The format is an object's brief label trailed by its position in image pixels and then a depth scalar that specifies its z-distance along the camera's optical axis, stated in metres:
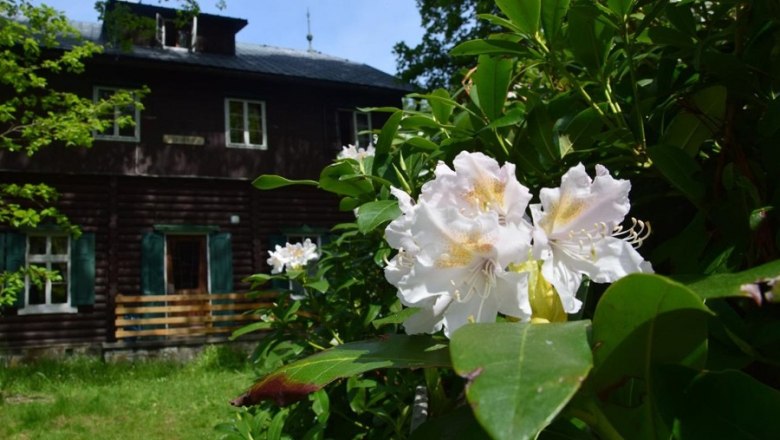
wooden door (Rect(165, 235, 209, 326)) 12.48
